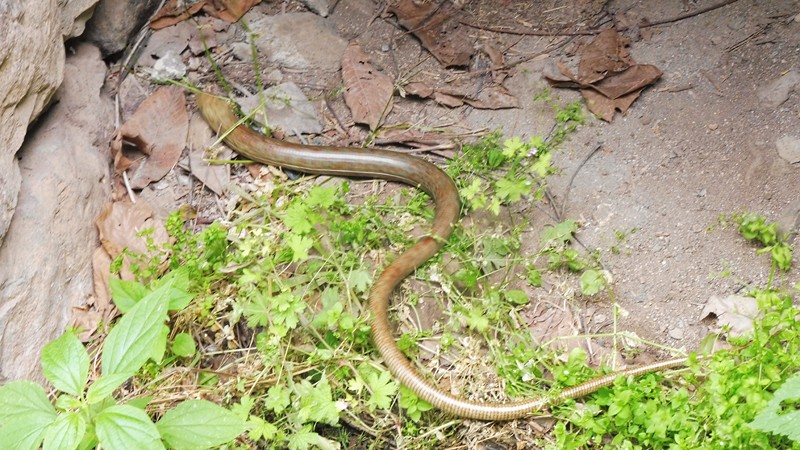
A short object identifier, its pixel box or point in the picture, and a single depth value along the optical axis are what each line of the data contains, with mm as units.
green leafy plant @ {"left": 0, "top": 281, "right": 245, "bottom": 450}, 2324
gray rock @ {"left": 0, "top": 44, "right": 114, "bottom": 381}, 3301
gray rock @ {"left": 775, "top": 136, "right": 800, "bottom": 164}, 3709
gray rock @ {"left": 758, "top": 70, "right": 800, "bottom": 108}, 3877
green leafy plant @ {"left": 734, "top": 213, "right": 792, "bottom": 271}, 3371
